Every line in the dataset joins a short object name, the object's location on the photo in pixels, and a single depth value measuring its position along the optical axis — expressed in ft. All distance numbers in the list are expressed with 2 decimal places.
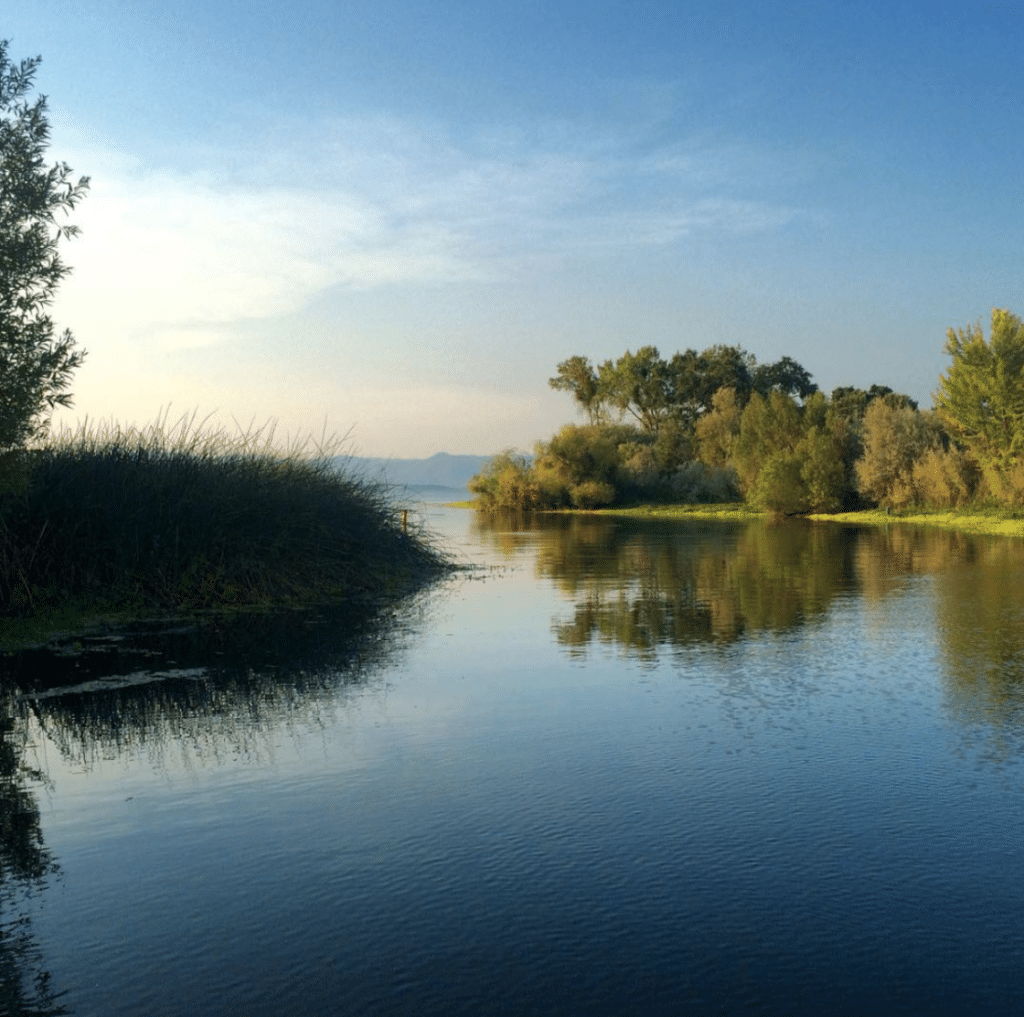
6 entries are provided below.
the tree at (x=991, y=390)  180.96
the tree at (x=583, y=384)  358.64
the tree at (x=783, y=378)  358.23
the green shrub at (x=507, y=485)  288.51
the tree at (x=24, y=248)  52.08
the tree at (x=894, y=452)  205.26
